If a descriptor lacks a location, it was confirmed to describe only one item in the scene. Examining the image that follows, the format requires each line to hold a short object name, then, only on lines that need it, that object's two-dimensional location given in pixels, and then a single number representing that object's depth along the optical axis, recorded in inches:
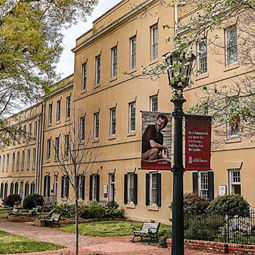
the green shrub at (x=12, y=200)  1494.5
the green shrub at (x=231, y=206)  566.9
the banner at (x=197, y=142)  281.9
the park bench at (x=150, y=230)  580.7
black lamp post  261.7
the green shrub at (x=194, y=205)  621.0
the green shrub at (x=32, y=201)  1235.9
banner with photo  291.0
